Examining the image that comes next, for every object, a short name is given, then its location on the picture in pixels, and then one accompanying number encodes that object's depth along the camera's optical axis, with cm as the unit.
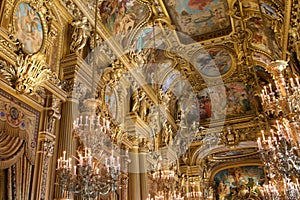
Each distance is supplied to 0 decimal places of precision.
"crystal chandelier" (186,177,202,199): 1589
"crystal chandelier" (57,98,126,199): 483
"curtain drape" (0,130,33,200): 508
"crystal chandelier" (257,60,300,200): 567
